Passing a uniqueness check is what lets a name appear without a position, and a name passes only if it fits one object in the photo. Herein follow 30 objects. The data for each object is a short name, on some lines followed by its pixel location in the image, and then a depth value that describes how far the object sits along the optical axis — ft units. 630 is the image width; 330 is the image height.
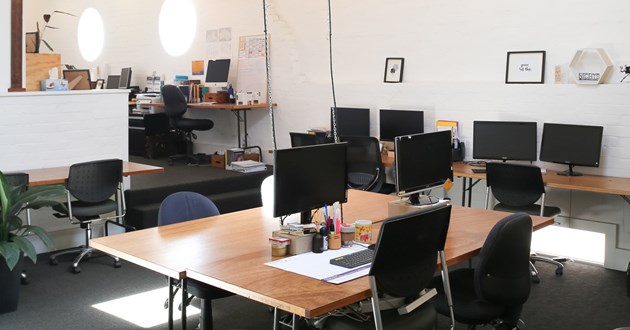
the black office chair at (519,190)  16.97
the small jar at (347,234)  10.59
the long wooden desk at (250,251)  8.23
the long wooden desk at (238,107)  27.30
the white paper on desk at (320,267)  8.87
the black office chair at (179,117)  28.22
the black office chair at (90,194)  17.30
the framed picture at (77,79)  24.91
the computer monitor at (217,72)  29.12
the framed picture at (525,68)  19.53
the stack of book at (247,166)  26.37
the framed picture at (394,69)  23.04
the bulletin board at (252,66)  28.04
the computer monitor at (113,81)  34.32
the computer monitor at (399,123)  21.90
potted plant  14.01
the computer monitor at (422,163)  12.10
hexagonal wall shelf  18.06
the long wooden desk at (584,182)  16.38
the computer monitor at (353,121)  23.71
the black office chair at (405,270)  8.51
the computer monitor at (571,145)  17.92
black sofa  20.77
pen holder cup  10.24
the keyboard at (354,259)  9.40
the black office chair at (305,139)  21.38
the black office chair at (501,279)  9.91
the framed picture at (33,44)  30.61
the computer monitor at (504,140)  19.20
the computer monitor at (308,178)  10.50
